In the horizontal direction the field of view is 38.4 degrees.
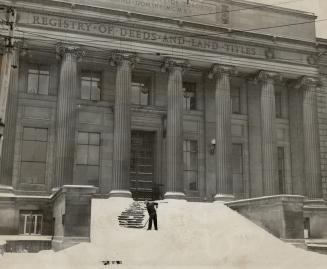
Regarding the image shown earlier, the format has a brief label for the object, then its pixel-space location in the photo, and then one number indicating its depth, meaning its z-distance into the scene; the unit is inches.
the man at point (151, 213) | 763.2
